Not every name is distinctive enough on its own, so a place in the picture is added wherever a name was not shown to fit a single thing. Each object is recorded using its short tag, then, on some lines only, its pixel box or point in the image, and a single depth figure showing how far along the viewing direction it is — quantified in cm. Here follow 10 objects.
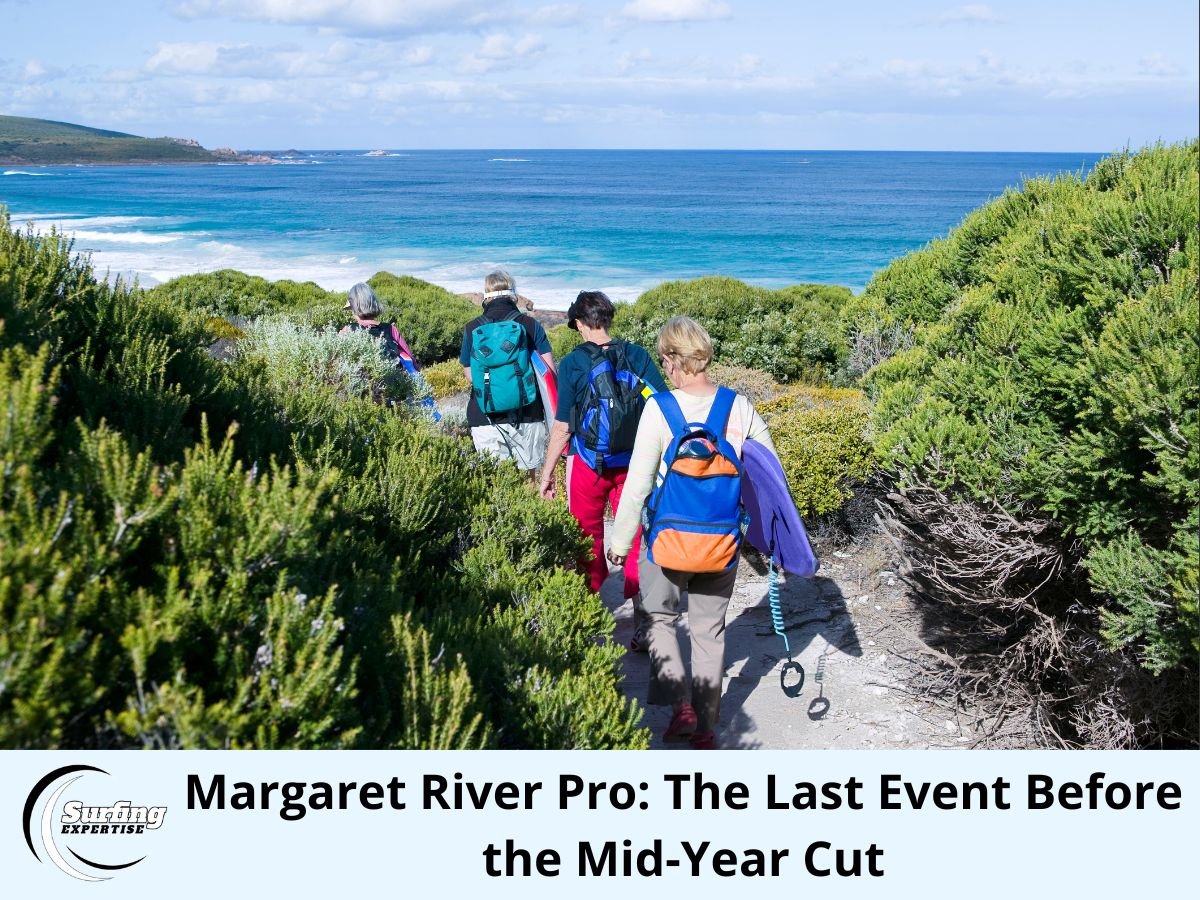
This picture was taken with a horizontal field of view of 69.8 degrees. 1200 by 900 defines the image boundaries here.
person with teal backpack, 546
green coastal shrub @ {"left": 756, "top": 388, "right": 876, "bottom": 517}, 641
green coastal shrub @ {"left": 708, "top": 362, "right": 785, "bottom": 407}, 898
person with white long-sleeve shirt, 369
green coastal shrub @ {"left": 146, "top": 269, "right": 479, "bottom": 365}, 1580
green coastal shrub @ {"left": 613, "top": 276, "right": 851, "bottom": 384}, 1151
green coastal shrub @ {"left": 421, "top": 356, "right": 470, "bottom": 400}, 1133
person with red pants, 461
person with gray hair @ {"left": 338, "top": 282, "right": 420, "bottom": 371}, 660
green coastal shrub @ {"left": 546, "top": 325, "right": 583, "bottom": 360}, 1330
